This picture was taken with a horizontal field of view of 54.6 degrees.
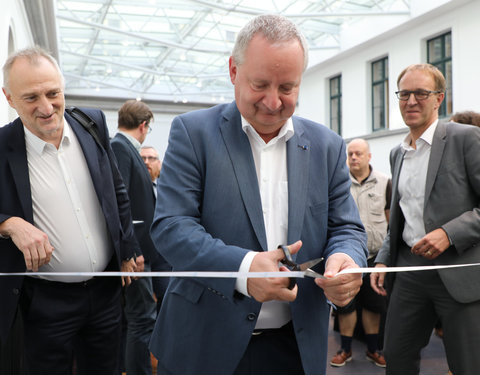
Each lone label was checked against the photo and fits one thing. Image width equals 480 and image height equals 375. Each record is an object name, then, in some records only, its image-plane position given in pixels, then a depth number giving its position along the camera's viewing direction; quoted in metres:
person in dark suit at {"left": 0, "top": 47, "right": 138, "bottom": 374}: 1.97
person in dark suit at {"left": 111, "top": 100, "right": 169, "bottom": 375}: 3.18
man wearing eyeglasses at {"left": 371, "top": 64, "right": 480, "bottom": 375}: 2.24
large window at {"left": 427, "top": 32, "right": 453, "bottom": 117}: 12.25
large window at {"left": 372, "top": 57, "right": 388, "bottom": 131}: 14.65
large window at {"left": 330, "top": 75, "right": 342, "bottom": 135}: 17.06
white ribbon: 1.20
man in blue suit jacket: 1.33
